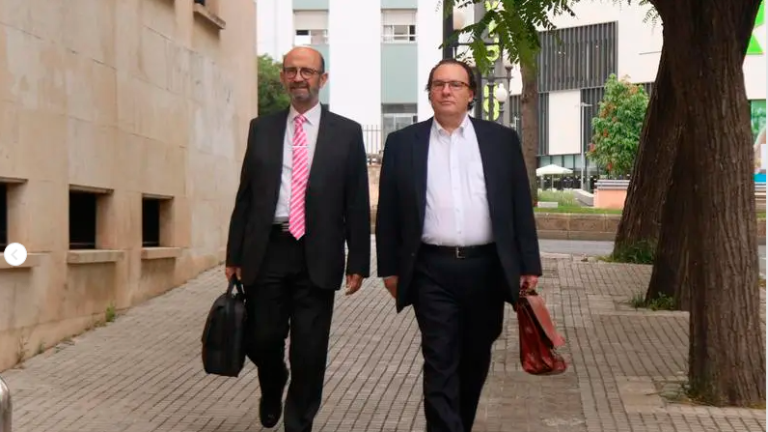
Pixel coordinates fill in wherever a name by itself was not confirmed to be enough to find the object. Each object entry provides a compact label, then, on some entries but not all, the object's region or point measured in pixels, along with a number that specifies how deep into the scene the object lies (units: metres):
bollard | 3.58
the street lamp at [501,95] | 34.84
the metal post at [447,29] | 12.40
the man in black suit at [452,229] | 6.38
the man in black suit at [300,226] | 6.92
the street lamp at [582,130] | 74.57
